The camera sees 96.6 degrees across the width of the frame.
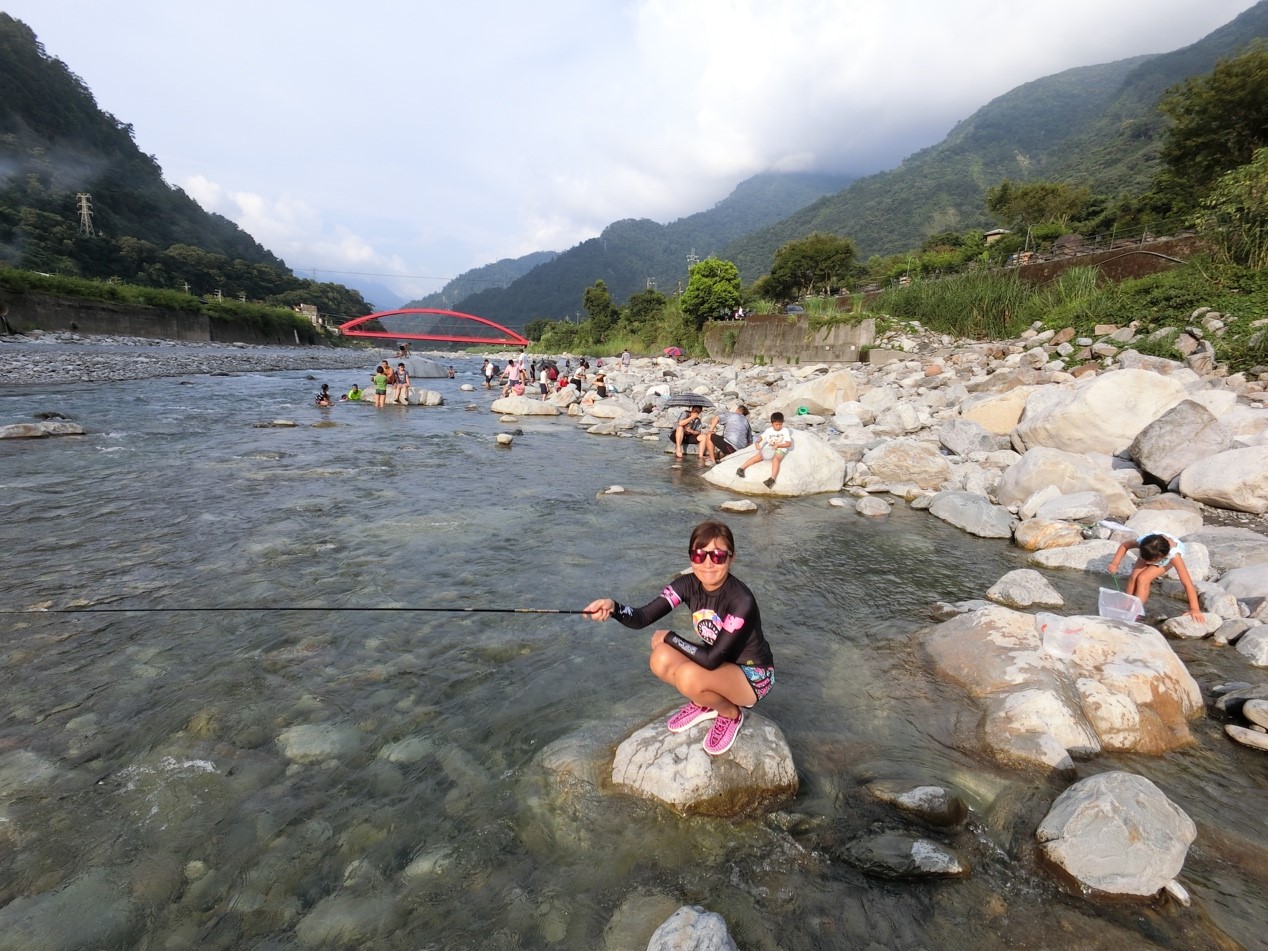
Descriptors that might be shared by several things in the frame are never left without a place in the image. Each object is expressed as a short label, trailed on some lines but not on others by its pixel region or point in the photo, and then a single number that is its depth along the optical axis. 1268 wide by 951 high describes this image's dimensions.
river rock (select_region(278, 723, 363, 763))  3.39
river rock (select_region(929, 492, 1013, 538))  7.85
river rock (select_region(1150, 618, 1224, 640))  5.12
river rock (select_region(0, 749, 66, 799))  2.99
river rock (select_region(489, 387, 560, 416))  20.55
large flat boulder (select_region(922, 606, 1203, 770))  3.60
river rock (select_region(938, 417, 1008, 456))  10.96
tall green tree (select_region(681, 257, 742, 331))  47.09
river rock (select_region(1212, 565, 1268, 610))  5.33
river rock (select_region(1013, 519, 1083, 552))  7.20
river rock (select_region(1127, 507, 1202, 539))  6.96
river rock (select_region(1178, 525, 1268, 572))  6.09
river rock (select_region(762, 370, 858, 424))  16.61
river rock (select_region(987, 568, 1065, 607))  5.66
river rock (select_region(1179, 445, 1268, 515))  7.41
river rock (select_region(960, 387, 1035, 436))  11.70
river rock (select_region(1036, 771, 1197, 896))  2.59
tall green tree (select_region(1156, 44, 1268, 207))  26.14
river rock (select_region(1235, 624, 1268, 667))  4.68
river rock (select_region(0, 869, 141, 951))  2.28
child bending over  5.21
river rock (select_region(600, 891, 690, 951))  2.41
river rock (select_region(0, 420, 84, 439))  10.90
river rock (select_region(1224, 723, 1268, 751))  3.67
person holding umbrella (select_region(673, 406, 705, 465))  13.33
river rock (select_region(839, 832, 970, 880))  2.73
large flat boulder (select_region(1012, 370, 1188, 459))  9.34
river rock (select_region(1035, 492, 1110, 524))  7.60
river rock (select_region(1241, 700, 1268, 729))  3.77
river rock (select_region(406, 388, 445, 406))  22.70
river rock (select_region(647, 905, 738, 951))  2.25
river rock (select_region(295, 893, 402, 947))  2.38
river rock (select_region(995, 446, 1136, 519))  7.81
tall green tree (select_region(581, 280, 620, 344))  75.56
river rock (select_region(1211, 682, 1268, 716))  3.95
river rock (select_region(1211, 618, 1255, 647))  5.04
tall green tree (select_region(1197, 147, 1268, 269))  13.77
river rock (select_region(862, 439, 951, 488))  10.00
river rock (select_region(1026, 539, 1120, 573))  6.68
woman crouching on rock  3.18
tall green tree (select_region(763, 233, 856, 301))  63.53
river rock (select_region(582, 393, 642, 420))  19.06
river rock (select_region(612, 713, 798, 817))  3.08
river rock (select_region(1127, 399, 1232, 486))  8.28
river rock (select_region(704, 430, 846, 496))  10.10
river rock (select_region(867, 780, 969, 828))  3.02
